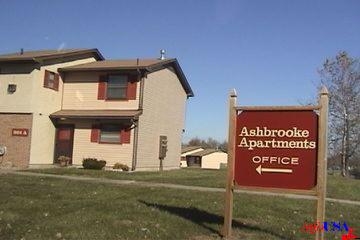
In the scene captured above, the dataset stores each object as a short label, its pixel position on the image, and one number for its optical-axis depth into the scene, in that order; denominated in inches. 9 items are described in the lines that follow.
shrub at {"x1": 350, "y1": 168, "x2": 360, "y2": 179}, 2427.4
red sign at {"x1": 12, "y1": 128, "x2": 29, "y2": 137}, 1025.5
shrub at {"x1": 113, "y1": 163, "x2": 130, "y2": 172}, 1008.2
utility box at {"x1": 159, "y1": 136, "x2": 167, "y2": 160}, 1141.7
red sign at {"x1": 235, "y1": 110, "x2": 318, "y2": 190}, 348.2
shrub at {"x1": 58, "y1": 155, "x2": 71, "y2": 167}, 1048.7
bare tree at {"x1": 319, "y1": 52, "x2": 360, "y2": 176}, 1480.1
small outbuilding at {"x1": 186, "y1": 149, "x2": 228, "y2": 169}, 2925.7
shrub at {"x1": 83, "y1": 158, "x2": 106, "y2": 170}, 986.7
